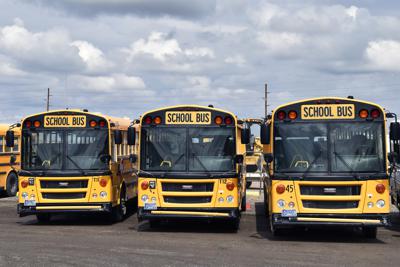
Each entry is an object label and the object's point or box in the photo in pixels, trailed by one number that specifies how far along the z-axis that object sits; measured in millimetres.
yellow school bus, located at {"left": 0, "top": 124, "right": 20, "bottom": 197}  21297
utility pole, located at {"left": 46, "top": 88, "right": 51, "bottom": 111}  64838
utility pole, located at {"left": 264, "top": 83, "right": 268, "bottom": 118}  61003
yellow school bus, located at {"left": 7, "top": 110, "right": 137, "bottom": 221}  13961
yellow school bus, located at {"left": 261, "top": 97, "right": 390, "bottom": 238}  11539
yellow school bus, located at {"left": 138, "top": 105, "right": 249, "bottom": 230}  12711
